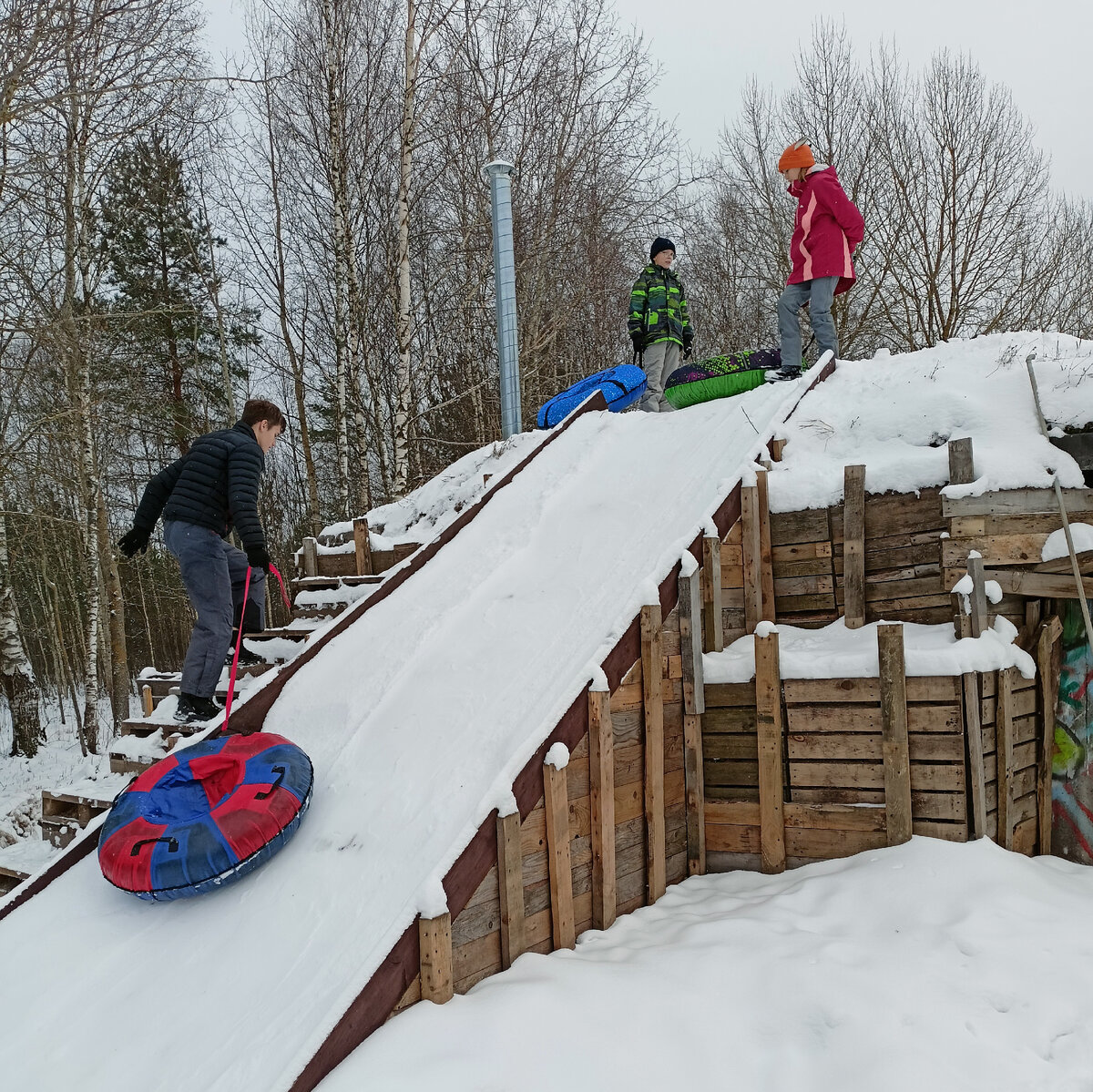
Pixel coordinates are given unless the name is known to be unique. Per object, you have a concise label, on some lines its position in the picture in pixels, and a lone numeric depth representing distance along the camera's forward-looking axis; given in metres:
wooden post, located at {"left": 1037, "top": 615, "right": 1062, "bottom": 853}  4.22
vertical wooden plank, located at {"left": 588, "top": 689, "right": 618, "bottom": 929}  3.63
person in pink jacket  6.44
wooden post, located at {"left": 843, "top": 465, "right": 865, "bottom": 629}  4.52
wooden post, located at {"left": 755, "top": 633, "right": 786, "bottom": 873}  4.06
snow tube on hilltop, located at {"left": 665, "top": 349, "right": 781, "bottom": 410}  6.86
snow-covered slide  2.63
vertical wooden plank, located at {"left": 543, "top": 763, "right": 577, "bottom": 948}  3.38
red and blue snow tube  3.04
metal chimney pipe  8.08
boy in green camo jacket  7.84
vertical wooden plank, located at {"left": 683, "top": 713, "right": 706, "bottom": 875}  4.16
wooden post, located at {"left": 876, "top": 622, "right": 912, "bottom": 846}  3.87
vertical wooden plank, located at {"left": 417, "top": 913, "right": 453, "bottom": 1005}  2.80
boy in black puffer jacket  4.53
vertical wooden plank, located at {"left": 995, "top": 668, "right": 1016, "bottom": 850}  3.96
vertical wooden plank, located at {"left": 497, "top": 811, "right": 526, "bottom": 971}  3.14
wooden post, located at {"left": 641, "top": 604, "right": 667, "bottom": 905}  3.91
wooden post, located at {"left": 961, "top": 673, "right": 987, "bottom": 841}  3.83
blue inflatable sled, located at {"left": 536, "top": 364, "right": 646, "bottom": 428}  7.26
